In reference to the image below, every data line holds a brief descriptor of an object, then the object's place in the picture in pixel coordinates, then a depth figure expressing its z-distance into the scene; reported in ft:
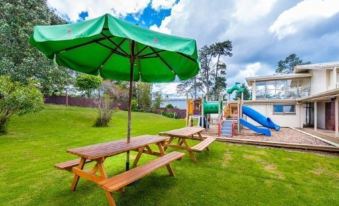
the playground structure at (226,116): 31.68
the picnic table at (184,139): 15.36
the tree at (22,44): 33.58
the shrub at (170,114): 85.22
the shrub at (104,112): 39.11
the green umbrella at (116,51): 6.73
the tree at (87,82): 57.41
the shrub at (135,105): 80.53
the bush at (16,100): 23.76
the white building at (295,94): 44.91
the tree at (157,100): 88.02
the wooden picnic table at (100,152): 8.28
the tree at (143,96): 84.38
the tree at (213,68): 102.12
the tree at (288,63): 119.65
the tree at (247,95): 107.45
